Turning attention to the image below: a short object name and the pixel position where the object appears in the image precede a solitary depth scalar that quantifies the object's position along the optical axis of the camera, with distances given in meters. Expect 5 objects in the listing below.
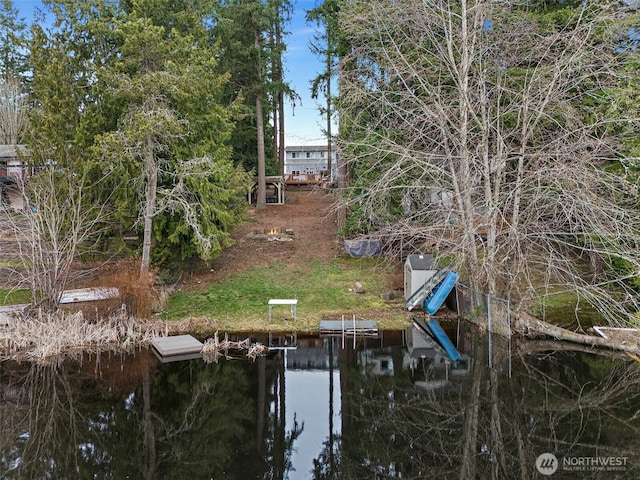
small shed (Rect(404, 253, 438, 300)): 12.06
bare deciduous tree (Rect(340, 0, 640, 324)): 9.20
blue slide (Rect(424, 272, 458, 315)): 11.34
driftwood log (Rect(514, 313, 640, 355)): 9.02
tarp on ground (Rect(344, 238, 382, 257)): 16.73
